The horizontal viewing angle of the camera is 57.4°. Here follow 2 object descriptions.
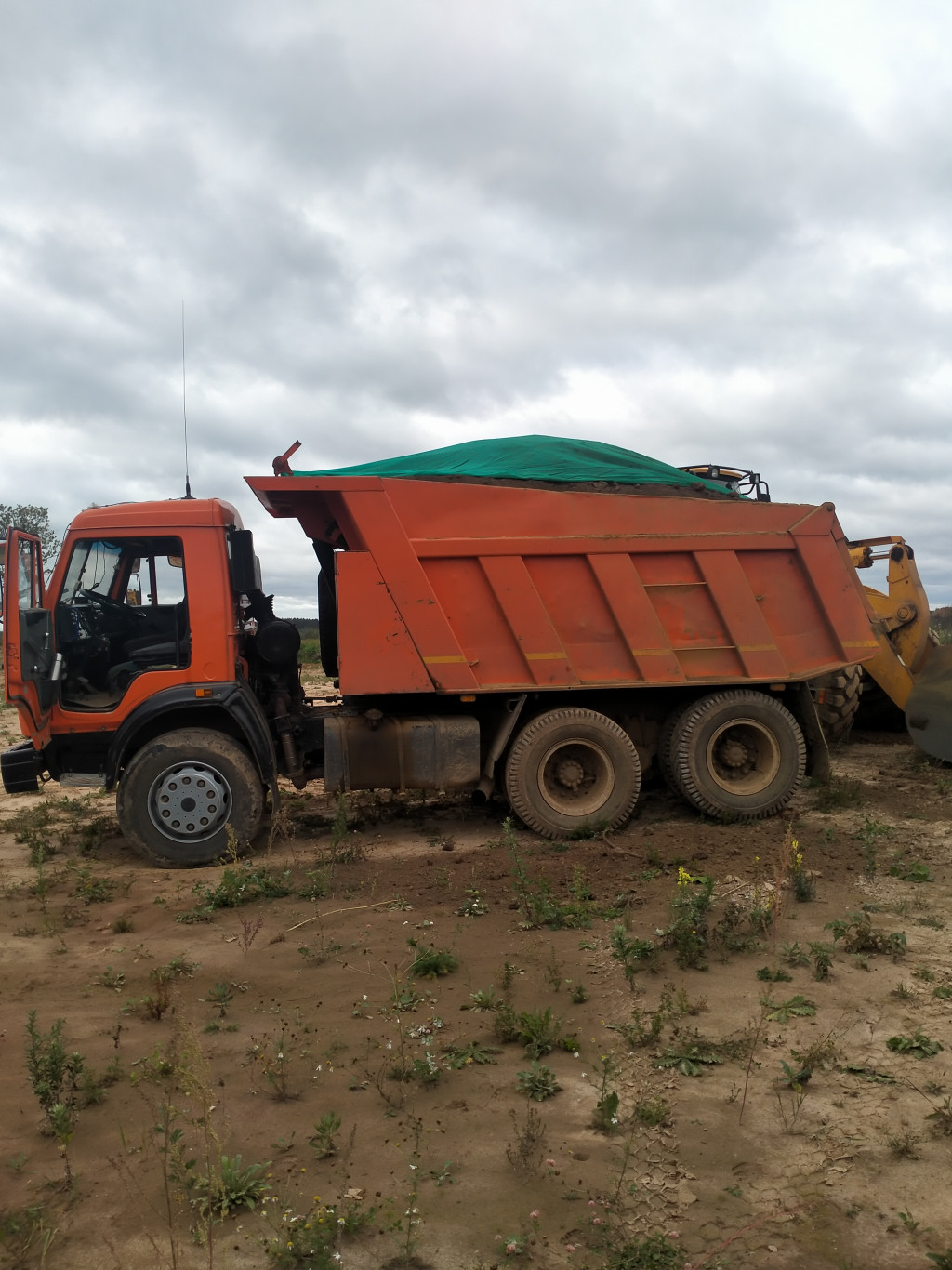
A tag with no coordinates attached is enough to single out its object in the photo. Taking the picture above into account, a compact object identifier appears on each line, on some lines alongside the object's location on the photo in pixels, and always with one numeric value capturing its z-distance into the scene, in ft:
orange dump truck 21.40
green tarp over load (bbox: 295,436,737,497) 23.03
